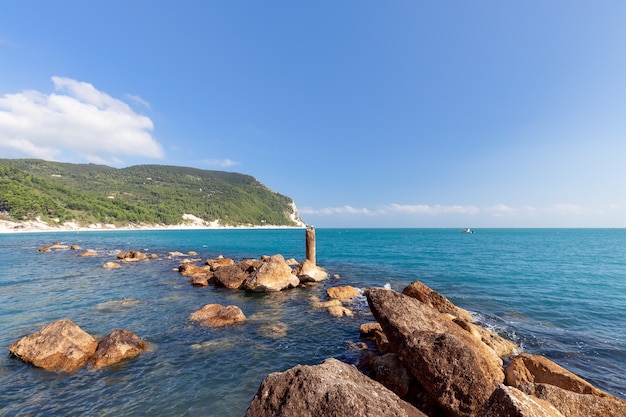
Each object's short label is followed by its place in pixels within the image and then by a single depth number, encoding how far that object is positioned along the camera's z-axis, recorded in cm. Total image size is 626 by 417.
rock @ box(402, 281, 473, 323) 1648
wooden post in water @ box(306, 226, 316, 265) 3164
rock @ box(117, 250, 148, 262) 3958
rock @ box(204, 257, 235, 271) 3197
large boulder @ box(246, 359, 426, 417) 544
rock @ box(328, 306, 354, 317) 1746
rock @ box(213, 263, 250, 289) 2444
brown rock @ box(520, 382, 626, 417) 664
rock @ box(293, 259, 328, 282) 2661
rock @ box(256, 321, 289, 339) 1401
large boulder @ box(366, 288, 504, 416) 710
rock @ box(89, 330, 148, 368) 1085
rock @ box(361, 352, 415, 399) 841
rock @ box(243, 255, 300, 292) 2284
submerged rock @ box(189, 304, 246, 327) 1512
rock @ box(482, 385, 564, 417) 468
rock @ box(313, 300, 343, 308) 1900
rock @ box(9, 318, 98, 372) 1055
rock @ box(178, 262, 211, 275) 3067
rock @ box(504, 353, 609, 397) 845
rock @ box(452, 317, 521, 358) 1253
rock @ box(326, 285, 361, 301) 2150
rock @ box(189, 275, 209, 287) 2495
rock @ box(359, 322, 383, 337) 1411
